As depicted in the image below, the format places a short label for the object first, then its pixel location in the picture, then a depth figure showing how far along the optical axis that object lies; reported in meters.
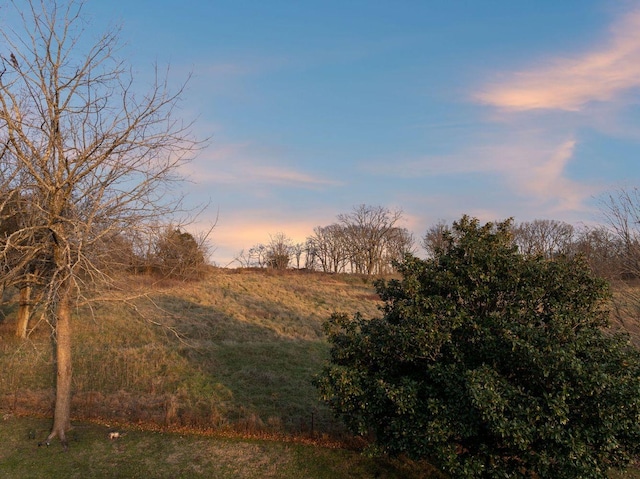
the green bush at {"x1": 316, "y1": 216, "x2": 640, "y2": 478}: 6.19
